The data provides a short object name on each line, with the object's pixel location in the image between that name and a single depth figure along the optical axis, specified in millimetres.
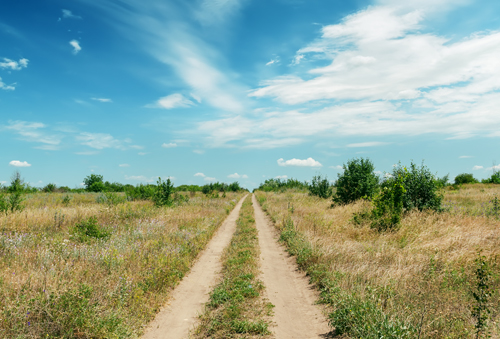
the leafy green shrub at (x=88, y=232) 11414
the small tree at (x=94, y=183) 78644
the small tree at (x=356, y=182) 24375
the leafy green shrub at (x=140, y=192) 31250
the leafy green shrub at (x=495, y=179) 60312
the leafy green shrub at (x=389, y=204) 13195
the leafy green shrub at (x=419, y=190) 15844
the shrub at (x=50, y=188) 66562
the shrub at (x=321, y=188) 35156
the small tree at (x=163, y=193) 25797
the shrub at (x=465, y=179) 70312
